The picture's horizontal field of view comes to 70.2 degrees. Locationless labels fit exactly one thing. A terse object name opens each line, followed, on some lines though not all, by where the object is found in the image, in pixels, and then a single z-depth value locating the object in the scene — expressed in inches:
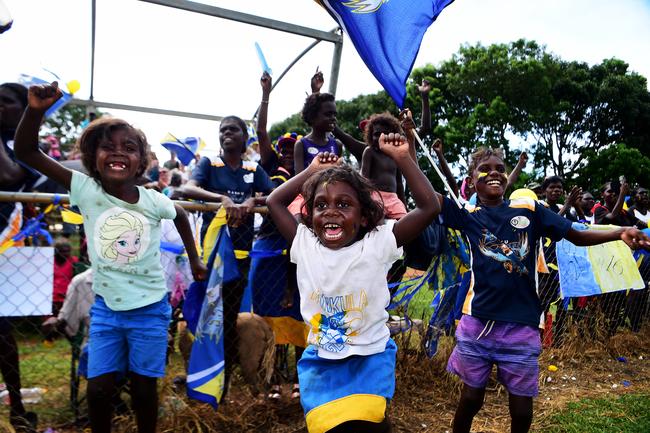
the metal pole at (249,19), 127.8
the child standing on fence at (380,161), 148.5
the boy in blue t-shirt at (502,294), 101.3
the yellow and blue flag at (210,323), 113.3
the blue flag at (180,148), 260.7
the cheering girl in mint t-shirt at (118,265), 91.0
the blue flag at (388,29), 125.0
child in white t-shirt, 76.4
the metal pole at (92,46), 184.1
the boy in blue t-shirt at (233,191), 126.2
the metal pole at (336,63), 152.3
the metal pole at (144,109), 217.9
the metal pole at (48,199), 96.6
